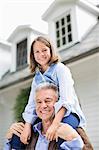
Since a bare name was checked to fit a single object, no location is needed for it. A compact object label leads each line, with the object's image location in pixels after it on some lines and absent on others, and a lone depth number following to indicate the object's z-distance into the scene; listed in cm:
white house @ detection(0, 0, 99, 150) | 466
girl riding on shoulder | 131
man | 124
